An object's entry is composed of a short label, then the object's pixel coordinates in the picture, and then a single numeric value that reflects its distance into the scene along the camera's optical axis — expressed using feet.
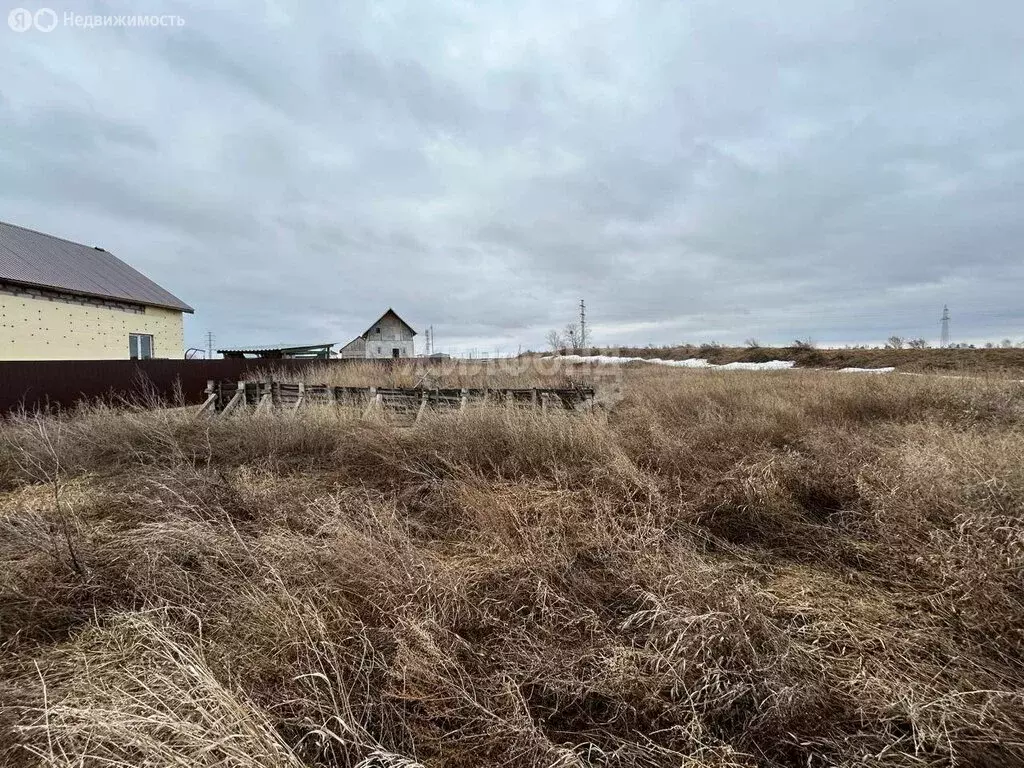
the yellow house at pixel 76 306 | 52.49
